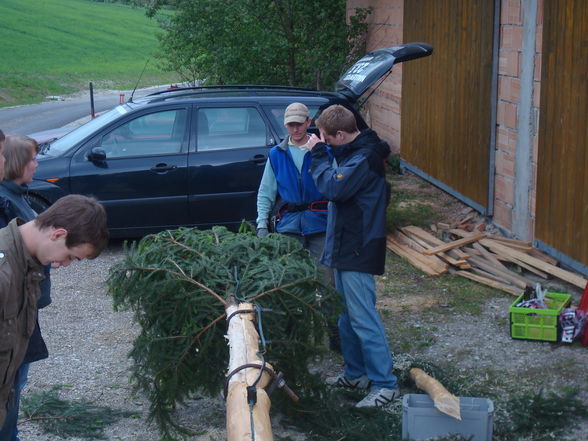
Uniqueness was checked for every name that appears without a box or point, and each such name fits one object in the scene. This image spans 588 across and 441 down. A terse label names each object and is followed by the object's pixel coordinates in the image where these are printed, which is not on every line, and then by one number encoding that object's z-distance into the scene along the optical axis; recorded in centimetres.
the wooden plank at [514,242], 852
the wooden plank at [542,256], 798
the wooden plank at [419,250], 827
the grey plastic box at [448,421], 464
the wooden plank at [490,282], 757
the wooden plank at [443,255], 825
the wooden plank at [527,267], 781
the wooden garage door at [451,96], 1001
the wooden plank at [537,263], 739
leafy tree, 1517
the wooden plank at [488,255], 817
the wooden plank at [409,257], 829
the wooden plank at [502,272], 771
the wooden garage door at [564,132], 732
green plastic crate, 627
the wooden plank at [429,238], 846
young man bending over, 311
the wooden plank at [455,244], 858
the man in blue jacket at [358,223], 511
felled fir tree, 459
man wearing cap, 579
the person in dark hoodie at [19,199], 390
